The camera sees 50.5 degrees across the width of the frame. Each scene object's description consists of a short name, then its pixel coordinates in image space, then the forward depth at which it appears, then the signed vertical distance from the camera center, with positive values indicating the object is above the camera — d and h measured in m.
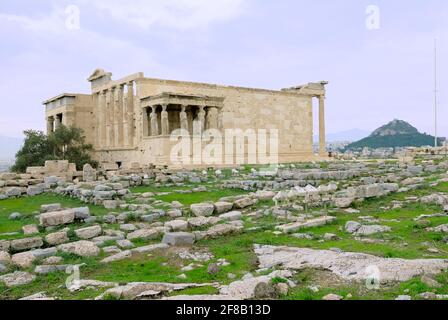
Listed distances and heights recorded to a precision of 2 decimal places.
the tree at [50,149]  33.56 +0.04
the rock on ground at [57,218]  12.14 -1.77
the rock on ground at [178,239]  10.25 -1.98
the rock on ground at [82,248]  9.56 -2.03
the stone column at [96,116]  42.84 +2.93
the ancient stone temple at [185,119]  34.84 +2.50
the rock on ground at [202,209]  13.52 -1.78
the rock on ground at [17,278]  7.93 -2.19
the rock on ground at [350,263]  6.88 -1.88
